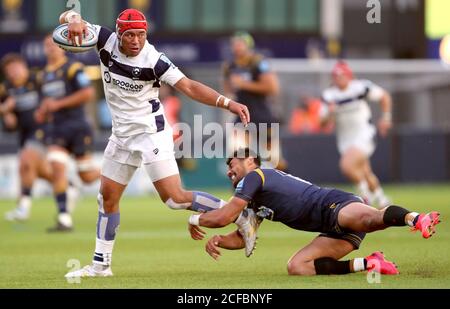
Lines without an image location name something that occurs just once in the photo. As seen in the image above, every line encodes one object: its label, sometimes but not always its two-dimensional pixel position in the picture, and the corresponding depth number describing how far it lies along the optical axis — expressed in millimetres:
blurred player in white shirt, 19844
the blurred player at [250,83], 19000
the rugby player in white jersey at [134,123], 10328
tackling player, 10023
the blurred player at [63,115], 15867
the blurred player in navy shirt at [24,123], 18047
